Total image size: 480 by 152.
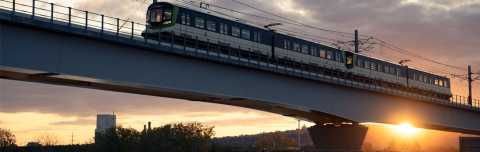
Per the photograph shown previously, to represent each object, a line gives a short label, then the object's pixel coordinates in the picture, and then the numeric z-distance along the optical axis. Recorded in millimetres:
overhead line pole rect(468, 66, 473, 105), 85812
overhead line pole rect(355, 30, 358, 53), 67750
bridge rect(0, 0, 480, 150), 29047
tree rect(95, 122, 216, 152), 85875
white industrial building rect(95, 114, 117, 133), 181275
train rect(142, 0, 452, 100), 43969
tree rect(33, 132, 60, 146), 76794
